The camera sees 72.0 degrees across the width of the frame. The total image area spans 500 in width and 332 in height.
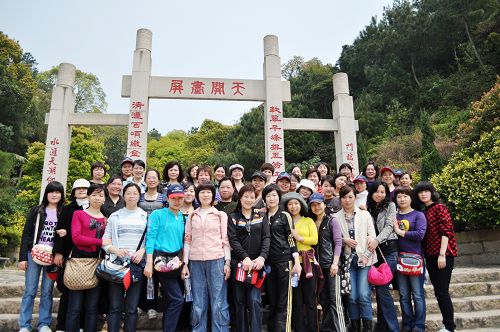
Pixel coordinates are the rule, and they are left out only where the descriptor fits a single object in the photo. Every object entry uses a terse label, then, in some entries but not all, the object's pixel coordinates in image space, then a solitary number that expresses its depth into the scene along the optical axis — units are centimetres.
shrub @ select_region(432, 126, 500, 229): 534
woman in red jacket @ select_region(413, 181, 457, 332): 321
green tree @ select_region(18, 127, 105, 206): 1355
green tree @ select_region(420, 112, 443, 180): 870
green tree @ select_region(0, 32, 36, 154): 1400
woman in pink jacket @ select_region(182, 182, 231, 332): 293
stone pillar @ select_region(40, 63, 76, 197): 720
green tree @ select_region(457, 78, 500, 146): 845
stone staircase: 347
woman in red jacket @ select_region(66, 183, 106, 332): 287
